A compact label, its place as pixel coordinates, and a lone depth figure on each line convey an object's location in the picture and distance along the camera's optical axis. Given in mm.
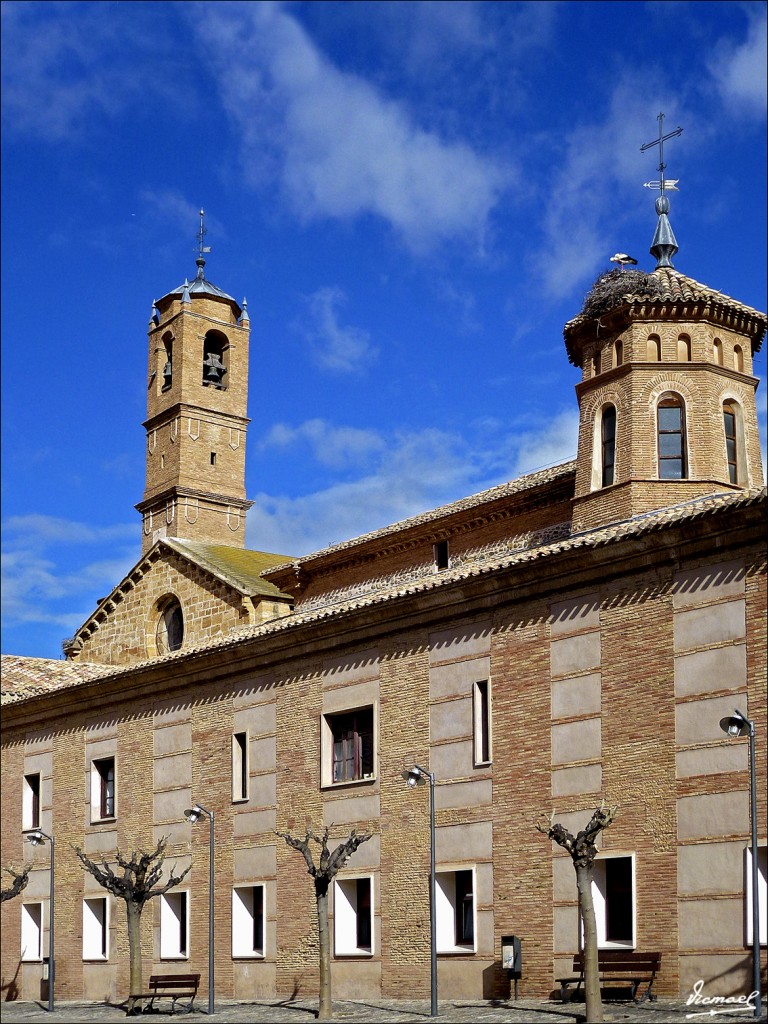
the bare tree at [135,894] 28734
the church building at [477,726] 22453
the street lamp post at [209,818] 28781
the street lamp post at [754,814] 20391
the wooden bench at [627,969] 22109
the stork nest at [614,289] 29141
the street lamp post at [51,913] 32125
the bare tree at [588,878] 20906
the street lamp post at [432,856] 24703
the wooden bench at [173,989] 28094
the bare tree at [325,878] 24531
